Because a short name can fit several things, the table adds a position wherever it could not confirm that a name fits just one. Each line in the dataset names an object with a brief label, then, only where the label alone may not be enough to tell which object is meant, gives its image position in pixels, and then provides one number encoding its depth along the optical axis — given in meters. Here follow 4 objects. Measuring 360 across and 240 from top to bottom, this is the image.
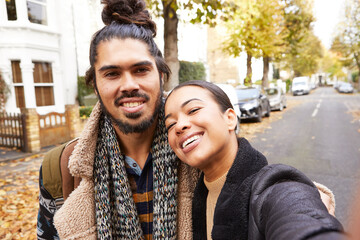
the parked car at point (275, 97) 18.91
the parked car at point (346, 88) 39.94
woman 0.97
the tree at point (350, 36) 29.08
